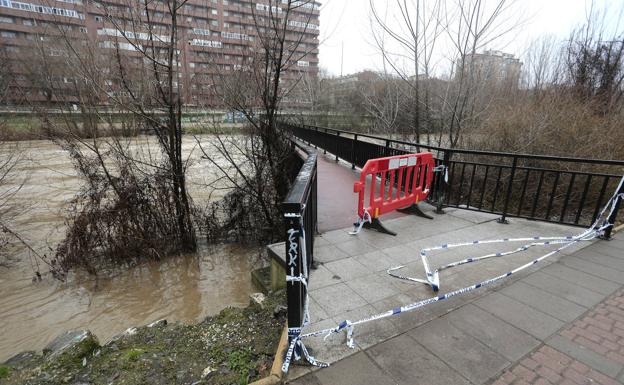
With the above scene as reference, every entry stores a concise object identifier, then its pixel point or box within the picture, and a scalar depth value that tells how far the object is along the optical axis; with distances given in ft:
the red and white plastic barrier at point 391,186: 14.12
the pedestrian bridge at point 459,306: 7.22
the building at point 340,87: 98.94
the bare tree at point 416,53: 27.50
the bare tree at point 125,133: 19.29
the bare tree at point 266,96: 18.94
